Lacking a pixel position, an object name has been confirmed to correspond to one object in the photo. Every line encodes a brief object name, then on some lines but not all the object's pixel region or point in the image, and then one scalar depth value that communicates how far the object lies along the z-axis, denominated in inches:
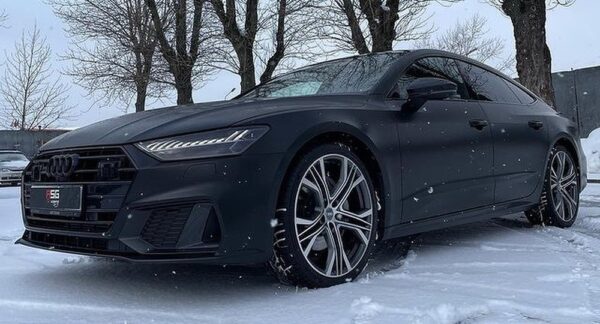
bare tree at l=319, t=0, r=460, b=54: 570.6
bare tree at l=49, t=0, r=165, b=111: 694.5
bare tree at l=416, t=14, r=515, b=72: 1770.4
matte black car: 95.8
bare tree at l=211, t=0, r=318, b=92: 613.3
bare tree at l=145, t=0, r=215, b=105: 646.5
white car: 761.0
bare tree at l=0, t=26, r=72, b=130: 1310.3
